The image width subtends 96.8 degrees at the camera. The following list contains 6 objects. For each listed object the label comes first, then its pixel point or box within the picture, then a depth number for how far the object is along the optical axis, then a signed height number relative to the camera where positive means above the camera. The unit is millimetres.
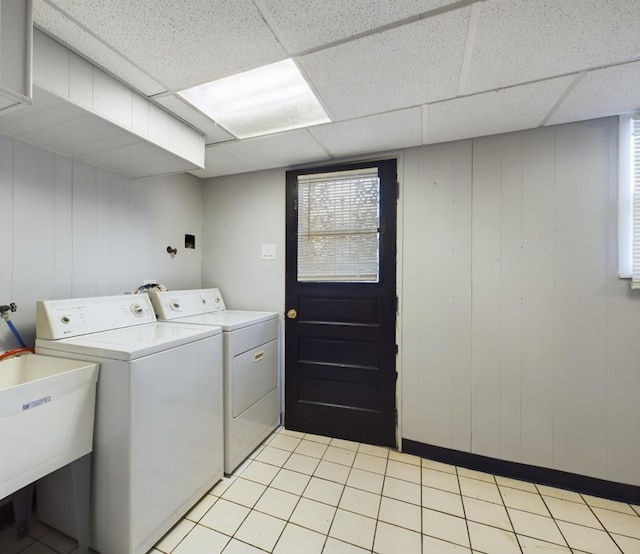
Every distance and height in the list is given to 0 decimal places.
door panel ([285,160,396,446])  2156 -563
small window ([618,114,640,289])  1611 +440
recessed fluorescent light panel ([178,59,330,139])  1401 +971
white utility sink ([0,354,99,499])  977 -546
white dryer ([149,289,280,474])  1838 -636
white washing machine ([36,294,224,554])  1233 -717
